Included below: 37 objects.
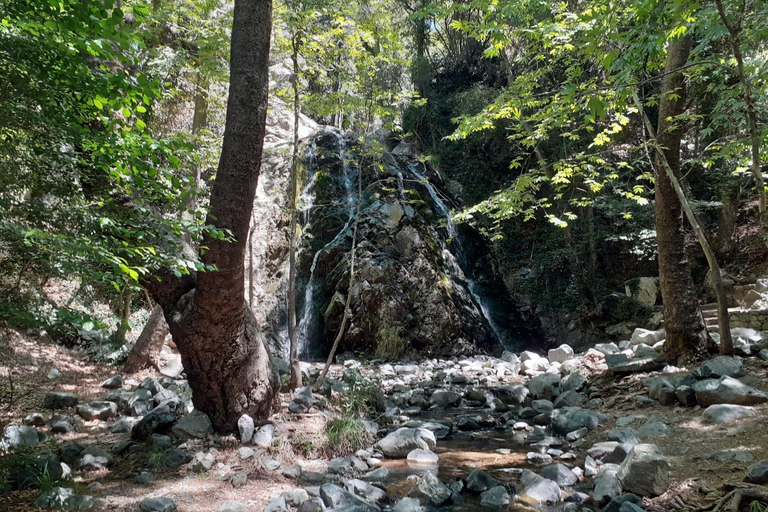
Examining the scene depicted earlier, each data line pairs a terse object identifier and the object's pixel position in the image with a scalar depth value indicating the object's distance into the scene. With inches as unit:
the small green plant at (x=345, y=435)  196.9
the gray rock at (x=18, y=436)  150.2
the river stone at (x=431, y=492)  156.3
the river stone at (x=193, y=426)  180.4
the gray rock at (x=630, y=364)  266.8
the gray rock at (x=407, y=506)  145.3
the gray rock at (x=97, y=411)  219.9
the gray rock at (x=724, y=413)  177.9
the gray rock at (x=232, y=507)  132.9
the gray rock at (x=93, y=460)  157.2
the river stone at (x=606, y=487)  146.2
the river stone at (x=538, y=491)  153.3
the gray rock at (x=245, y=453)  170.9
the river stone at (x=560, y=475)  165.8
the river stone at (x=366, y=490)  158.2
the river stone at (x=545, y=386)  305.1
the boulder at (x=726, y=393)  187.6
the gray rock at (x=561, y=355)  404.2
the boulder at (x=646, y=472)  141.7
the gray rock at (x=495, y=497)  155.3
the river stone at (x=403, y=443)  203.9
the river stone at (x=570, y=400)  268.1
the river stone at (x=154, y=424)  185.5
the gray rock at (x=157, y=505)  129.6
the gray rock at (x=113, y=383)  274.5
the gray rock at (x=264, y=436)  181.2
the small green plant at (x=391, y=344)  448.1
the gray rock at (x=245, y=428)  182.4
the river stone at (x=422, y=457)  198.1
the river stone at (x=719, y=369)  219.6
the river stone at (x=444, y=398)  305.3
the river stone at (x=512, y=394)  312.5
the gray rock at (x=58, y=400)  227.1
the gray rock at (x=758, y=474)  119.0
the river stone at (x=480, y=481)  167.2
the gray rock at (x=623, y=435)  187.6
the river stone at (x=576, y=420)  224.2
